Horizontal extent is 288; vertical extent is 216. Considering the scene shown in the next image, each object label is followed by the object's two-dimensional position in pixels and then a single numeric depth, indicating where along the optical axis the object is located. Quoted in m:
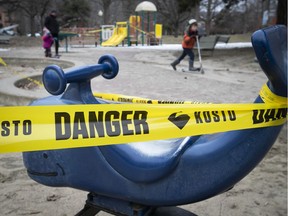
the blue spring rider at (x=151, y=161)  0.87
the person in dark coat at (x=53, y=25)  8.23
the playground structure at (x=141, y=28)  13.93
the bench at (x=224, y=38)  13.63
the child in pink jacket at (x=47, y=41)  6.55
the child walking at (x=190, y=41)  6.82
